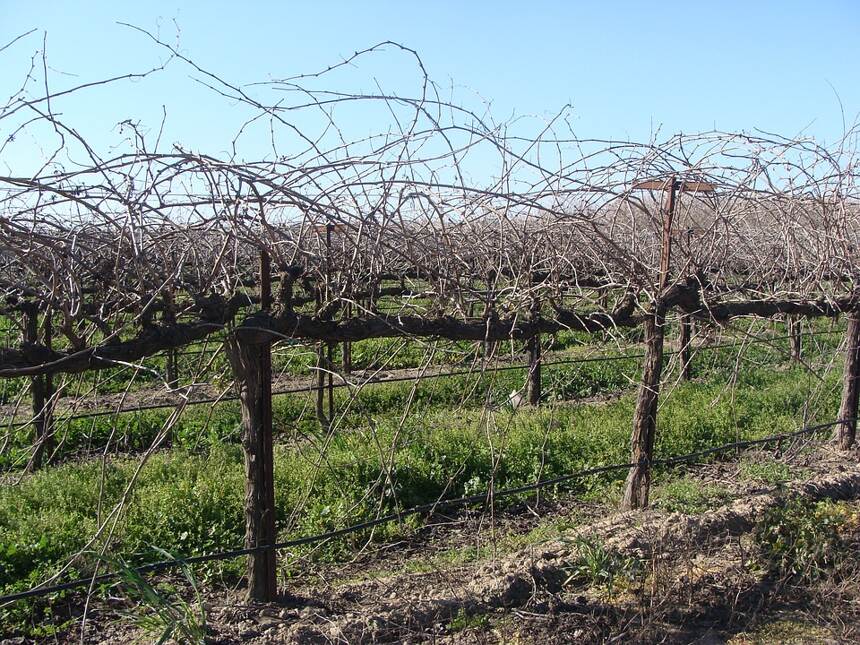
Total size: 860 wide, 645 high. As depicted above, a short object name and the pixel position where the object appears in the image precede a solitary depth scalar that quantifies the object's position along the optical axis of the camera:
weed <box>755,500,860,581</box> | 3.83
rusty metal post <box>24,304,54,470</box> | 5.30
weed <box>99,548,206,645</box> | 2.67
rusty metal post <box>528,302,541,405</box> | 7.67
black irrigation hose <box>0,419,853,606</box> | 2.56
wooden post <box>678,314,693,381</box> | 8.60
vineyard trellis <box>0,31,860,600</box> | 2.66
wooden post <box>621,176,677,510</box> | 4.30
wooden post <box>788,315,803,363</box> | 5.66
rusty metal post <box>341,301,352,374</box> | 6.22
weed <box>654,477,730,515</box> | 4.36
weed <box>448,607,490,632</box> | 3.21
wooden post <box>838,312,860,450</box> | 5.99
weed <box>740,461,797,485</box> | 4.96
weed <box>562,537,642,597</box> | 3.50
